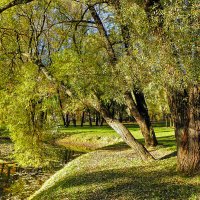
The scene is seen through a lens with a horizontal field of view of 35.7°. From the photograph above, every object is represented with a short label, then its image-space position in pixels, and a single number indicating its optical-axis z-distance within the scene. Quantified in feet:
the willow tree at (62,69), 60.34
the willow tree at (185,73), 40.93
